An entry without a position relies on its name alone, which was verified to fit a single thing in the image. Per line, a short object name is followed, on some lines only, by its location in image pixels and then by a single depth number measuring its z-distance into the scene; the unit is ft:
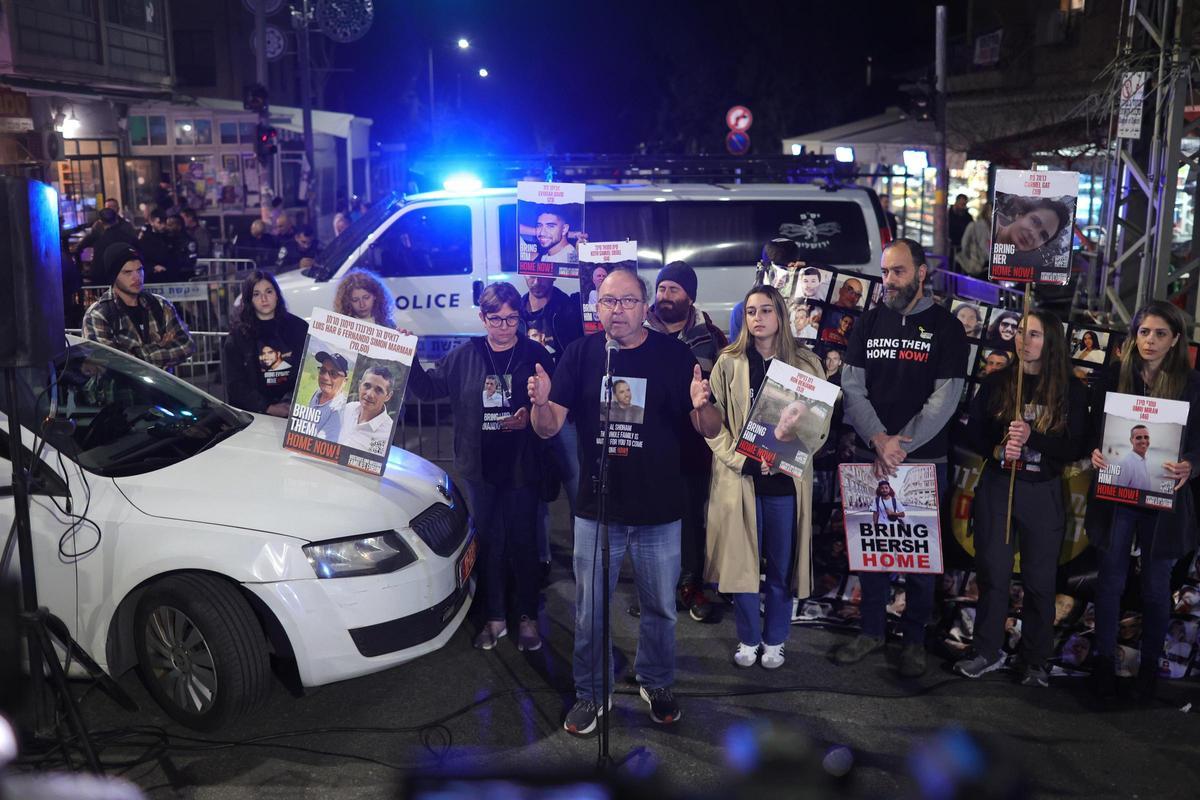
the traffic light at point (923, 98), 54.19
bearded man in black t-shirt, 17.92
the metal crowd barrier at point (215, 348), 32.17
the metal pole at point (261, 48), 76.95
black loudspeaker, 14.48
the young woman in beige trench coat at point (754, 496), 17.49
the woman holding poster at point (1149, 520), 16.78
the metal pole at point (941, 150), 53.11
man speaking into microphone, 15.56
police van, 36.14
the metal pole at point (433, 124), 169.58
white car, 15.57
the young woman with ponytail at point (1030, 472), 17.25
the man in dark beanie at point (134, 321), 24.79
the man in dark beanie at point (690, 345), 20.01
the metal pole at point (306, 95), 83.71
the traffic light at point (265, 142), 70.18
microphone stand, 14.24
